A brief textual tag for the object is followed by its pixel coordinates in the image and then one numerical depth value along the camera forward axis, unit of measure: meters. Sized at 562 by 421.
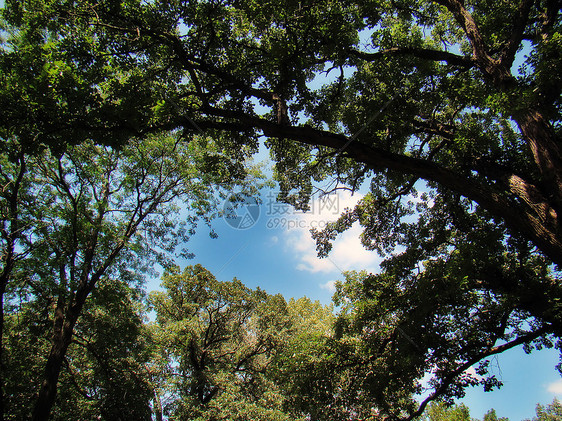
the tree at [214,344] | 13.72
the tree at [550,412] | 39.63
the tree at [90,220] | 9.04
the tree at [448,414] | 21.78
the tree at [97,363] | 10.20
